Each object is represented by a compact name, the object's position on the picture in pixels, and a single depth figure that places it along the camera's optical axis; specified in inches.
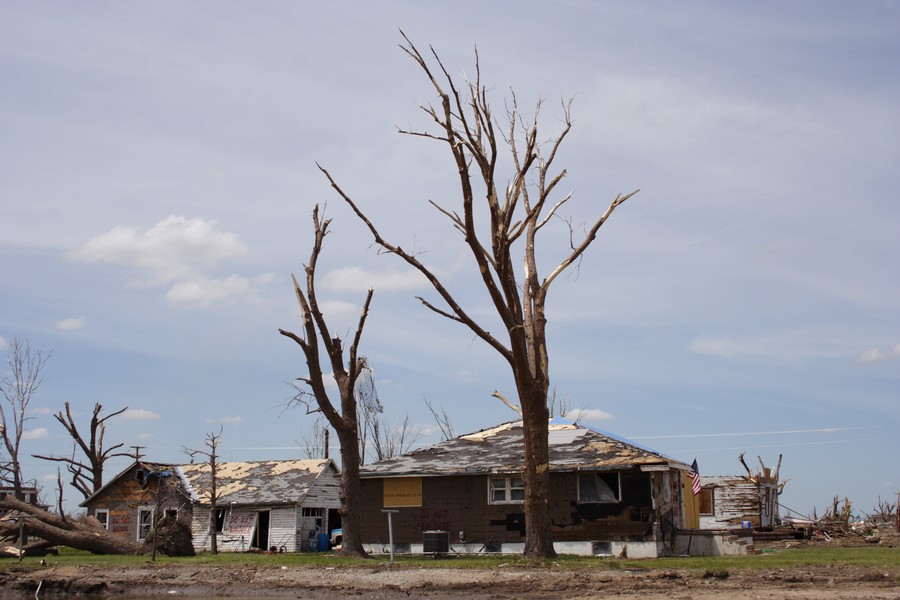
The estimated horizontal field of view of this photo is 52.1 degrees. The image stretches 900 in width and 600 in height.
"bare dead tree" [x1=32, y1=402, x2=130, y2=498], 1847.9
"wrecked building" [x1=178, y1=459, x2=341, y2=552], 1462.8
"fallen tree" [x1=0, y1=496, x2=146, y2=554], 1206.9
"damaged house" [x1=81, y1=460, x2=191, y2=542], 1558.8
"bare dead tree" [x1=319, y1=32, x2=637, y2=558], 854.5
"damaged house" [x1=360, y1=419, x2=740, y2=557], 1053.8
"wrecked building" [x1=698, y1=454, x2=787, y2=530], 1601.9
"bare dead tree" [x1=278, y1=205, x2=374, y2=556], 1053.2
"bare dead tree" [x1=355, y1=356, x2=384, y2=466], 1339.1
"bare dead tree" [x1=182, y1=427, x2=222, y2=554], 1319.9
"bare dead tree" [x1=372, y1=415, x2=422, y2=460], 2253.9
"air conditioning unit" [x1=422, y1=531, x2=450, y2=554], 1062.4
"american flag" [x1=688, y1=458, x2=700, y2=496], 1217.8
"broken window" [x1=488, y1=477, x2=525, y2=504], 1122.0
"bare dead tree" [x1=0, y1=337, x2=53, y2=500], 1834.6
